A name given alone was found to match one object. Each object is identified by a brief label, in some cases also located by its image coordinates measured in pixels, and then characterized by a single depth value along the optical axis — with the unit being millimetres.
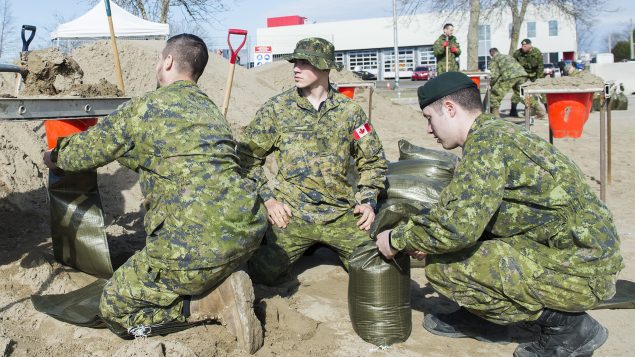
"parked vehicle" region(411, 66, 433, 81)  48531
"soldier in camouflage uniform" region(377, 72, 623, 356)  3166
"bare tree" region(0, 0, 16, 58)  22670
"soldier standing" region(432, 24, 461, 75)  13945
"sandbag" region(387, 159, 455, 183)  5734
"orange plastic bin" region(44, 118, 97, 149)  4211
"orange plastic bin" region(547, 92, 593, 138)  7105
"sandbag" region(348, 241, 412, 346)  3738
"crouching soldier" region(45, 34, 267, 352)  3305
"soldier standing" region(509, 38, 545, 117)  14609
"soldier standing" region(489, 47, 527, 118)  13359
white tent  12758
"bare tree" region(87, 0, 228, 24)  19734
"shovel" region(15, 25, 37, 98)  4480
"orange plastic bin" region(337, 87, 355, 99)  10109
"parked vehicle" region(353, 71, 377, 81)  45238
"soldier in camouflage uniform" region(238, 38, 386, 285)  4500
